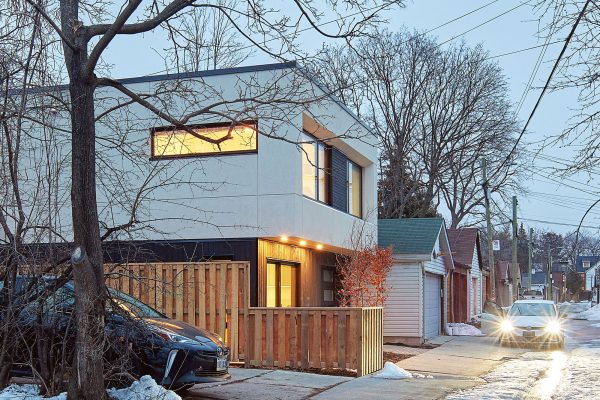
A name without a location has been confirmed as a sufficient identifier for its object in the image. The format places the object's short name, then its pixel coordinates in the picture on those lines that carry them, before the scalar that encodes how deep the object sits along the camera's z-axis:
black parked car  8.44
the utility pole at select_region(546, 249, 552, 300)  72.44
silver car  23.30
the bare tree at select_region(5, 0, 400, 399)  7.86
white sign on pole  44.95
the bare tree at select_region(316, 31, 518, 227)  41.62
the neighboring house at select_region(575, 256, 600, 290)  105.99
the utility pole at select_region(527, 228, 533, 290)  65.62
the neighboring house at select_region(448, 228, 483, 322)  34.31
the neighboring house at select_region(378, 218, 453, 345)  23.31
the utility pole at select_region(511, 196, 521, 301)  41.47
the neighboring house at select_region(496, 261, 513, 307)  59.17
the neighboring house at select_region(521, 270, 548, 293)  121.92
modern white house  15.46
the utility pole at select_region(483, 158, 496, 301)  34.66
